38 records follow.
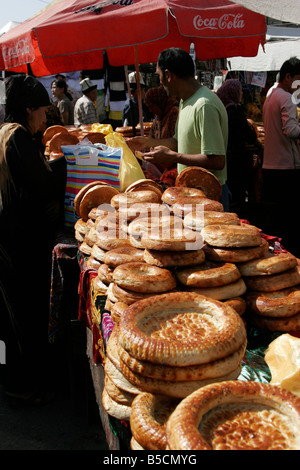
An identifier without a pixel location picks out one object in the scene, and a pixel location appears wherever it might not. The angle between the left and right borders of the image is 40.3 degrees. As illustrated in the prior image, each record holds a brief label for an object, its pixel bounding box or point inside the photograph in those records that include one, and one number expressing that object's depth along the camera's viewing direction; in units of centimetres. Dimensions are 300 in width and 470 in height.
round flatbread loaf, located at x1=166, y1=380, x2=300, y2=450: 104
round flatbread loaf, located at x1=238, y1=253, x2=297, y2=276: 196
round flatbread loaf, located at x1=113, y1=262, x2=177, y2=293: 178
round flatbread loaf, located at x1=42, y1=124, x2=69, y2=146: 587
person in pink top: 536
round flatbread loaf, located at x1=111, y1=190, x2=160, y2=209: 281
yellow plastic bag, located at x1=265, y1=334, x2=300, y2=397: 148
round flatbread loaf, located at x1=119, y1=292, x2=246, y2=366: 130
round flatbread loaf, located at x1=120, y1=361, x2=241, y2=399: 131
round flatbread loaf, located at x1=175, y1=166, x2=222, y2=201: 317
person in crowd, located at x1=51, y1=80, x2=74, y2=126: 1090
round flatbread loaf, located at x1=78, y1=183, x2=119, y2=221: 324
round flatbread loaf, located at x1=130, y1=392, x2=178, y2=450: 115
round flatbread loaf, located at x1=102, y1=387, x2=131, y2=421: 145
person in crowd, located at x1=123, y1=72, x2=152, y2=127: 942
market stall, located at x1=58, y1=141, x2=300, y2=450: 132
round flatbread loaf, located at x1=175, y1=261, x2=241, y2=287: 183
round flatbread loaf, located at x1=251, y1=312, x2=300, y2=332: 189
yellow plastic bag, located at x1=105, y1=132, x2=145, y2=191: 362
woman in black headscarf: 303
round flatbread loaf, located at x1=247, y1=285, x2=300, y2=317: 187
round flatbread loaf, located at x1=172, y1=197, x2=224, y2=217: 251
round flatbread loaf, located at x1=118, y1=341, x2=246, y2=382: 130
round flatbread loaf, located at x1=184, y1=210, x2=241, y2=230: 228
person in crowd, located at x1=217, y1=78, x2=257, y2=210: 646
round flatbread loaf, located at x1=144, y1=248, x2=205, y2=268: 192
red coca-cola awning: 438
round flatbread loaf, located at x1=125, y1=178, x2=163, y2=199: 316
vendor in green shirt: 353
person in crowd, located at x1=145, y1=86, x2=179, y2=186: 540
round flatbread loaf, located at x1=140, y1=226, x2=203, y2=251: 191
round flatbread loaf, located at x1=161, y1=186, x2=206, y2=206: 275
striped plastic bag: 360
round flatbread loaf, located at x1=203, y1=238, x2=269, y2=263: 199
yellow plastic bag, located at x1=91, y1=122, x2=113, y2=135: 567
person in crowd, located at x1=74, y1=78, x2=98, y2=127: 1023
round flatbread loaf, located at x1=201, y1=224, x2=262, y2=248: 201
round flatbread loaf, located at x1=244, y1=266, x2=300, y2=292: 195
